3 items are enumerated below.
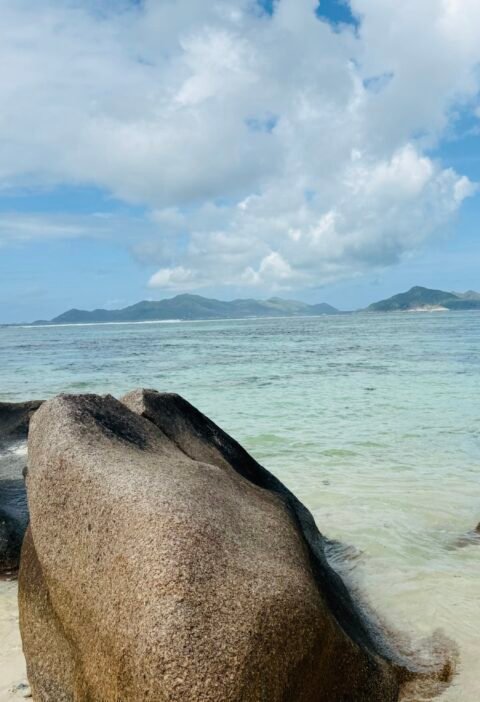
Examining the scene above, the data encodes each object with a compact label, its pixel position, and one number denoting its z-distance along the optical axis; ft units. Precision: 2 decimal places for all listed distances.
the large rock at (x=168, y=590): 10.05
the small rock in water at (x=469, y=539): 22.80
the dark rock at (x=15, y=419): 32.35
